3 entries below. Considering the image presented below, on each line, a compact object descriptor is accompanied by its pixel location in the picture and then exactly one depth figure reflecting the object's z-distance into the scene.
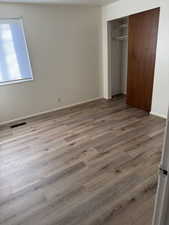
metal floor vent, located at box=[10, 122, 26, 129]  3.39
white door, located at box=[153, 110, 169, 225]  0.62
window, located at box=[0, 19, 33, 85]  3.12
